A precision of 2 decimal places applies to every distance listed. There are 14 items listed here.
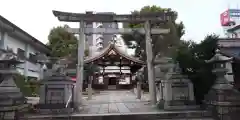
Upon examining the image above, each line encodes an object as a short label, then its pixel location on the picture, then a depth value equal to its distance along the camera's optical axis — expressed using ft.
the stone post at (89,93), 47.26
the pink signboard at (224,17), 168.90
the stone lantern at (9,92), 19.52
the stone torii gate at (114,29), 30.45
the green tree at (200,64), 25.32
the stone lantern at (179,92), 24.53
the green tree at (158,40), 64.05
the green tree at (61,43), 80.92
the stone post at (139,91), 45.72
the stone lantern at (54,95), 23.56
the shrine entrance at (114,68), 75.36
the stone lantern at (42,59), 29.98
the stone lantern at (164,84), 25.21
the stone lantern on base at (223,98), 21.20
